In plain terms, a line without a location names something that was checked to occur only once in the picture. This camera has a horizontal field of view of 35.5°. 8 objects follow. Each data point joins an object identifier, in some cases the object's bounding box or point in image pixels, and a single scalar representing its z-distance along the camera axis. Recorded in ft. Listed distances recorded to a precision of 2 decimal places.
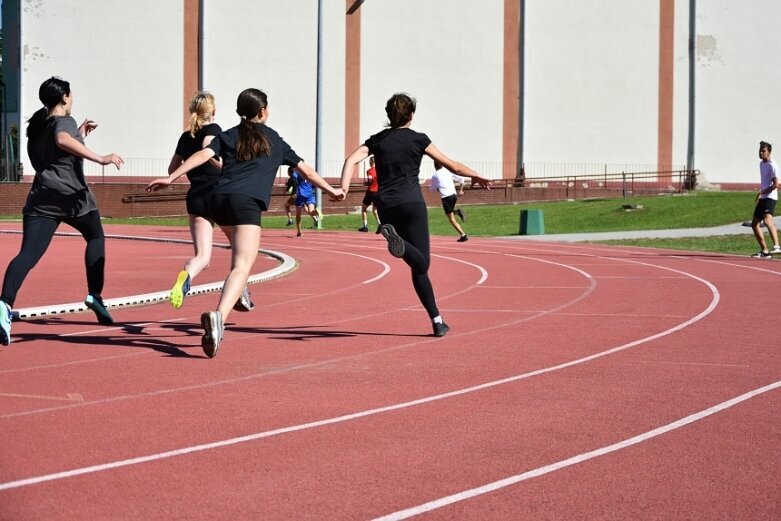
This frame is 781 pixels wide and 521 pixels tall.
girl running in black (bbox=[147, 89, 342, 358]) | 28.78
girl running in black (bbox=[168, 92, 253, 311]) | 33.22
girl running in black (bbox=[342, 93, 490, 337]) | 32.60
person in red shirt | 81.27
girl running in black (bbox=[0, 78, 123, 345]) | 31.40
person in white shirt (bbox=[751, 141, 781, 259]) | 67.51
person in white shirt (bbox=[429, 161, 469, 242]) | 85.40
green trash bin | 97.55
